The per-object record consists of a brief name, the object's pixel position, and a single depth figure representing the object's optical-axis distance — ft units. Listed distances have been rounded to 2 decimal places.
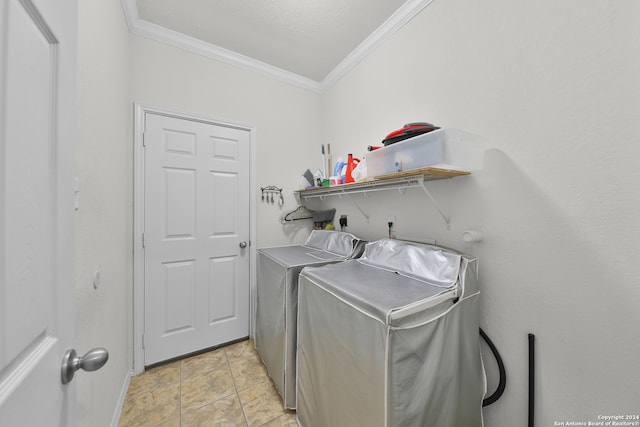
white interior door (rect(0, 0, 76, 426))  1.19
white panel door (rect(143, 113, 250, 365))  6.36
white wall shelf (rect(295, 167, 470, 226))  4.09
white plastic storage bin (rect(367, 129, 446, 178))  3.88
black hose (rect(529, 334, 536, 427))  3.58
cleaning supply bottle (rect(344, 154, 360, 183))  6.47
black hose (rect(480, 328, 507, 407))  3.90
